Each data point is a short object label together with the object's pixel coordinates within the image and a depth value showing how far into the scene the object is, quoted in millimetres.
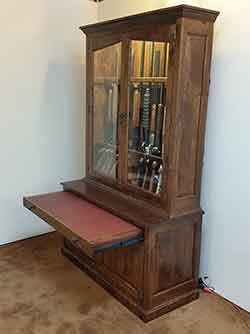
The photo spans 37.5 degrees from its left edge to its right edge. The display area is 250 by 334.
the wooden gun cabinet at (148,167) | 2104
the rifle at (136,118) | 2453
